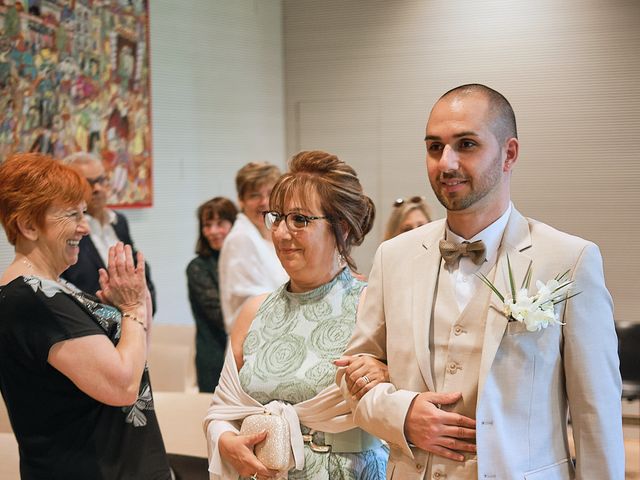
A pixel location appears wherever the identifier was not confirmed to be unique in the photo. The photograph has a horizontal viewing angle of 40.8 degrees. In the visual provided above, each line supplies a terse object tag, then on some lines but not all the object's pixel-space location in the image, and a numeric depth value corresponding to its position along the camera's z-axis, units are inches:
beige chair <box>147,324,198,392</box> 180.4
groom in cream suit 72.2
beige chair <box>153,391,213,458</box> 141.4
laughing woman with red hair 93.7
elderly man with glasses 166.1
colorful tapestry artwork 185.2
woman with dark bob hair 193.3
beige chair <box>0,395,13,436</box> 148.6
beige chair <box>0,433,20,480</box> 118.6
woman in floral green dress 96.7
